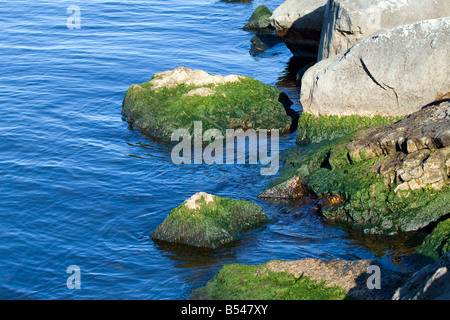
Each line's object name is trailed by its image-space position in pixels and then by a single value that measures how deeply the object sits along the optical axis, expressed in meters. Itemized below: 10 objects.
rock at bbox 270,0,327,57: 19.75
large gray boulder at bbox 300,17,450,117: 13.50
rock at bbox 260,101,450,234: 10.98
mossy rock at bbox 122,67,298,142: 16.08
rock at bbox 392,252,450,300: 6.91
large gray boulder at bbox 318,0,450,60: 15.30
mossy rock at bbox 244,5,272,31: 26.36
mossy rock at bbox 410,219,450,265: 9.32
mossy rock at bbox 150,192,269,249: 10.88
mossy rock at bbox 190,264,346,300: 8.34
